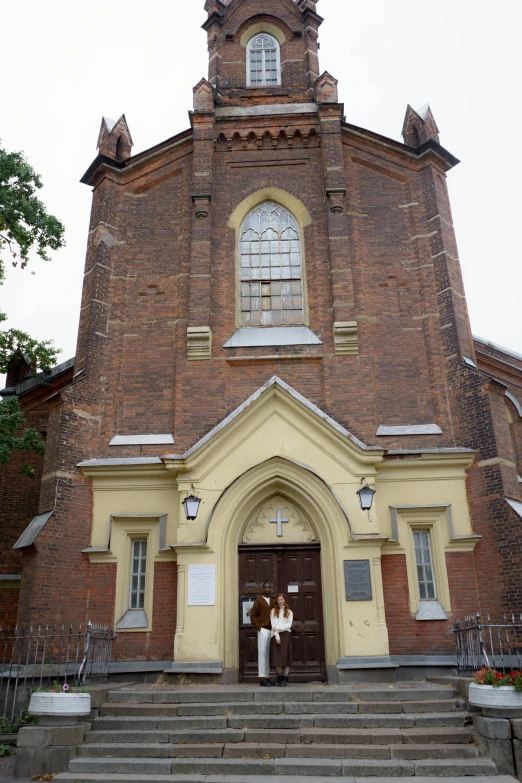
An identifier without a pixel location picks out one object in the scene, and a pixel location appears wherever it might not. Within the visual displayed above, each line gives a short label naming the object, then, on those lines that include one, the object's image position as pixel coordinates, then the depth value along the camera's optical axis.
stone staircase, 8.17
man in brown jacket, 11.37
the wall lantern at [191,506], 12.61
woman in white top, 11.30
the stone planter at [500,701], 8.51
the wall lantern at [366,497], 12.46
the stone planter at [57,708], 9.16
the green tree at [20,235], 13.62
